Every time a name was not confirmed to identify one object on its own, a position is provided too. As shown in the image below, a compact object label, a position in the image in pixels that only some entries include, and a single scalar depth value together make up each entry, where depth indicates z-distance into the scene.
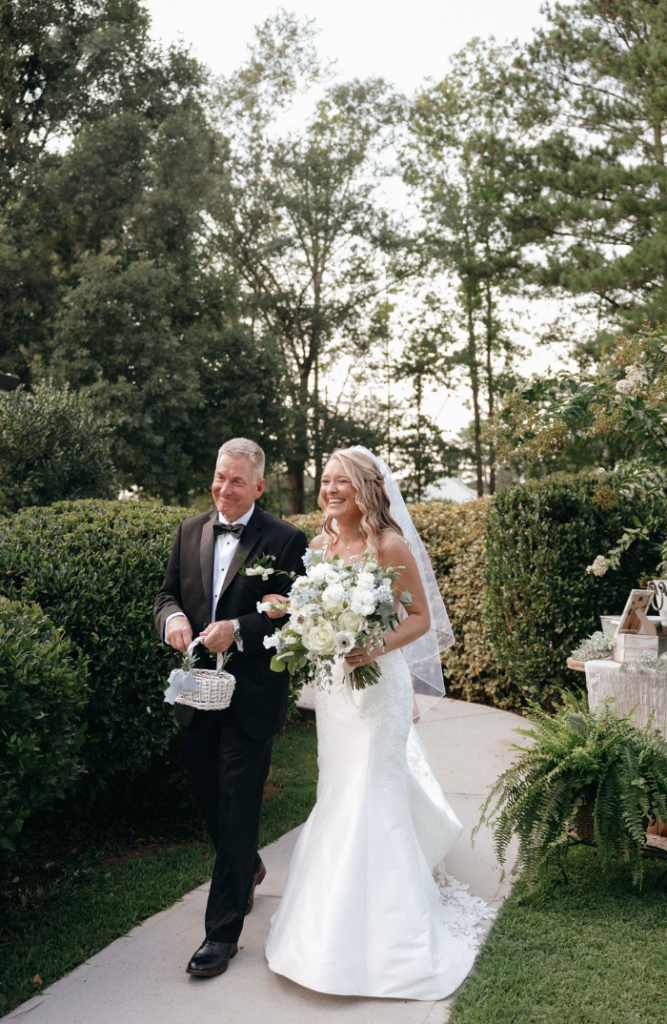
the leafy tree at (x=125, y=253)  21.00
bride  3.37
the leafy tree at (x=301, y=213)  31.28
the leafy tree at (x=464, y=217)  31.36
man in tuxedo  3.52
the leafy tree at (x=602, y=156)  16.62
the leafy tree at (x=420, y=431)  32.81
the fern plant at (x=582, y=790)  4.03
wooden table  5.12
